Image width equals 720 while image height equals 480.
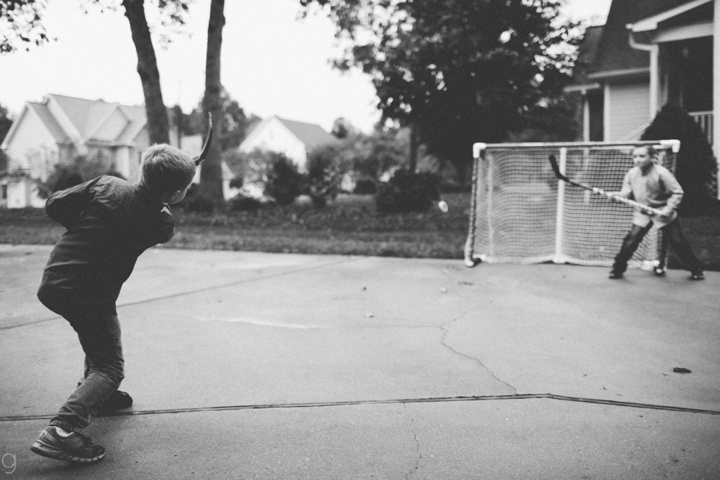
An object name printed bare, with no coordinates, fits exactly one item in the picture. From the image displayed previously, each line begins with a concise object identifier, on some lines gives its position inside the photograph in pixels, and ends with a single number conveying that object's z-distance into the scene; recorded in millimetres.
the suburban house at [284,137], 56438
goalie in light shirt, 7070
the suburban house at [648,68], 14492
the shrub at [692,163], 12133
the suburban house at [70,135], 37188
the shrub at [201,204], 17125
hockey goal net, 8711
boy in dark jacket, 2779
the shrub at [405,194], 16281
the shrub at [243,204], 17609
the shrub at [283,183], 21047
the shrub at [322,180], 18906
